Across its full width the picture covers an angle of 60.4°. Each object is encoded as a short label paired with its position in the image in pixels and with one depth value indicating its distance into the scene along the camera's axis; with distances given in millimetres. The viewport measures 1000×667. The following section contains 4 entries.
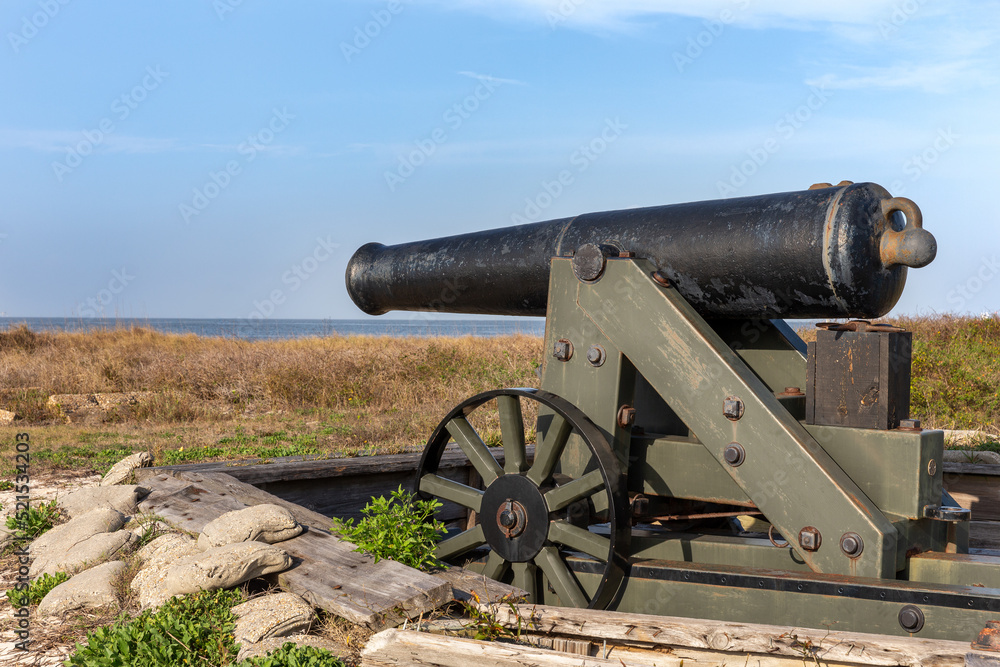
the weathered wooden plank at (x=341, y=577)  3148
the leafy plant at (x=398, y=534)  3680
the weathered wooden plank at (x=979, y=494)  5566
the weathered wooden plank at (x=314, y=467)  5418
